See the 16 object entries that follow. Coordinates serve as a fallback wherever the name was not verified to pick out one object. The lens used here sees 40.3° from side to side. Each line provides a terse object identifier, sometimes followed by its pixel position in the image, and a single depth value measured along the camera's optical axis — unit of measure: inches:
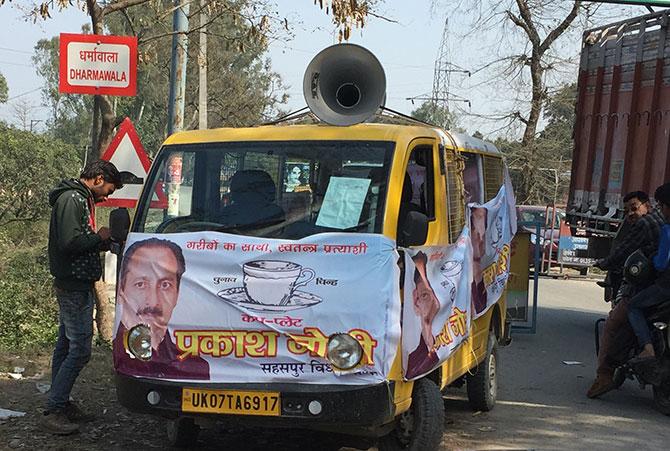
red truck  424.8
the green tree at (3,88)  2228.5
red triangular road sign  314.2
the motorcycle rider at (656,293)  302.2
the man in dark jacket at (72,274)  236.7
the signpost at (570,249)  807.6
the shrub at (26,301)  380.2
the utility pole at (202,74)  450.2
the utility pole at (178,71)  422.6
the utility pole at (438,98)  1863.3
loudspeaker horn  239.6
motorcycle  304.5
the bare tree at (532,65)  984.3
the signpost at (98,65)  298.0
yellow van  194.5
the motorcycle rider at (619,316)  323.9
